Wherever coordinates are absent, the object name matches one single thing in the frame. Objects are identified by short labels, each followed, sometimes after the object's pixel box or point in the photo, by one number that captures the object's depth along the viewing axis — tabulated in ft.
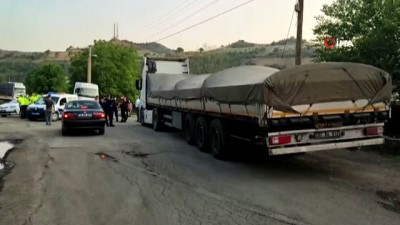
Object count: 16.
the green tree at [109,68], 234.58
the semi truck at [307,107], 30.83
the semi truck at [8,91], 144.41
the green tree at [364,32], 48.19
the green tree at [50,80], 284.00
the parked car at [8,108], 117.91
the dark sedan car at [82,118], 60.59
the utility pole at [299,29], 63.10
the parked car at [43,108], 98.32
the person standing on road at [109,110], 79.97
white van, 141.88
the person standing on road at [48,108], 83.51
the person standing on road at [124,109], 96.07
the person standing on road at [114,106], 83.58
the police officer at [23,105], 110.93
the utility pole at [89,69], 199.91
